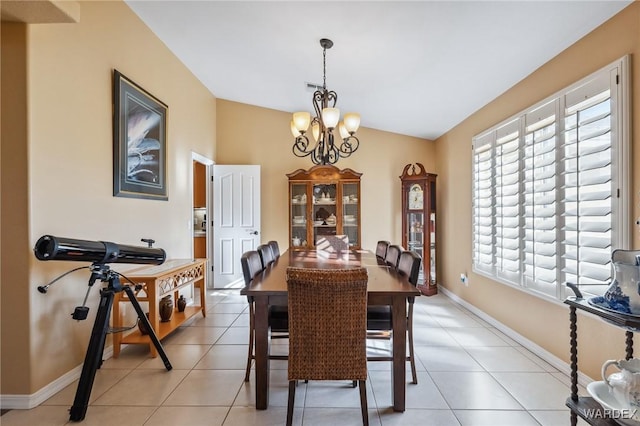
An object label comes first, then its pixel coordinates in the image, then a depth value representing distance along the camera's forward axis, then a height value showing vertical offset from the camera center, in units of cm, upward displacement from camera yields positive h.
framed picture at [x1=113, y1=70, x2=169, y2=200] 272 +66
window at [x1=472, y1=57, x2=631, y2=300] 194 +18
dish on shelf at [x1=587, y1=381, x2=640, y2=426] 116 -73
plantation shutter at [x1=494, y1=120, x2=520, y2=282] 291 +11
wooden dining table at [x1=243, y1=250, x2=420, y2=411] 183 -62
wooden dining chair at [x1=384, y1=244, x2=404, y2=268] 263 -37
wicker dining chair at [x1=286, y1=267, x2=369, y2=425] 165 -60
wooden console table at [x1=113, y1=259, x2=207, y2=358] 260 -67
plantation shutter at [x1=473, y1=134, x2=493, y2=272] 337 +9
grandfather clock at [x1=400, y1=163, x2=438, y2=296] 461 -11
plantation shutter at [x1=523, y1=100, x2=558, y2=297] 244 +10
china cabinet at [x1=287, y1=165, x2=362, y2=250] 484 +11
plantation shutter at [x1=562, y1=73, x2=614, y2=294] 198 +18
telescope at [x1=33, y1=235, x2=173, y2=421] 173 -41
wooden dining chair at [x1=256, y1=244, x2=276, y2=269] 262 -37
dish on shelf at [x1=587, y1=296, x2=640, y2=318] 117 -36
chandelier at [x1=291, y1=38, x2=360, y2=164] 267 +76
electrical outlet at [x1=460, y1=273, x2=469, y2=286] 398 -84
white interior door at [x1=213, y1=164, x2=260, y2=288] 490 +10
